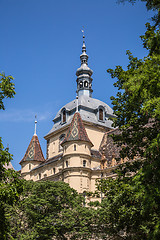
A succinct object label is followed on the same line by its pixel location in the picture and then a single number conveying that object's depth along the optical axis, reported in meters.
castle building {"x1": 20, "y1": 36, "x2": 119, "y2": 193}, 44.56
